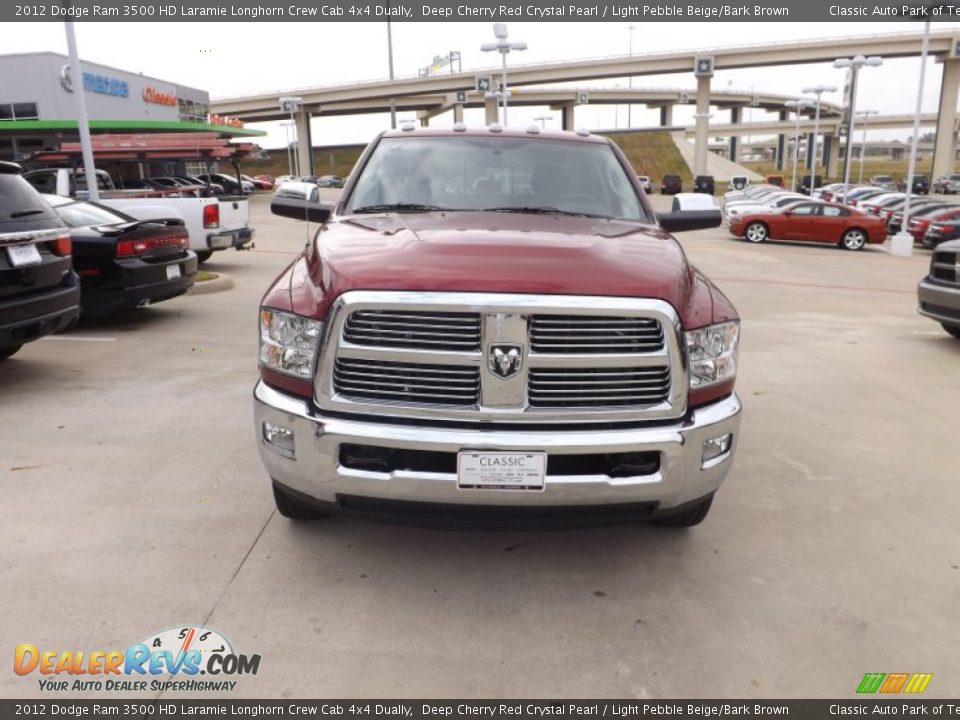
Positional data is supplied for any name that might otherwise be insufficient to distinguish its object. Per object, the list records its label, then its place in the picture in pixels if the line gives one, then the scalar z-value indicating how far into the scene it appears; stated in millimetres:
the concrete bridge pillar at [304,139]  76731
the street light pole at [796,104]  52338
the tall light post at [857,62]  28016
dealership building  40628
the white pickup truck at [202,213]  10969
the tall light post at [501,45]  26562
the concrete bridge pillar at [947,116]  60219
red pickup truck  2793
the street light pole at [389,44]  44247
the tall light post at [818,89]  37125
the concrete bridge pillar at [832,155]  105869
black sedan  7574
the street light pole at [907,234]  20641
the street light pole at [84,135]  11266
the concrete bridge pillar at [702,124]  62197
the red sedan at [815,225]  22000
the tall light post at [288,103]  54344
